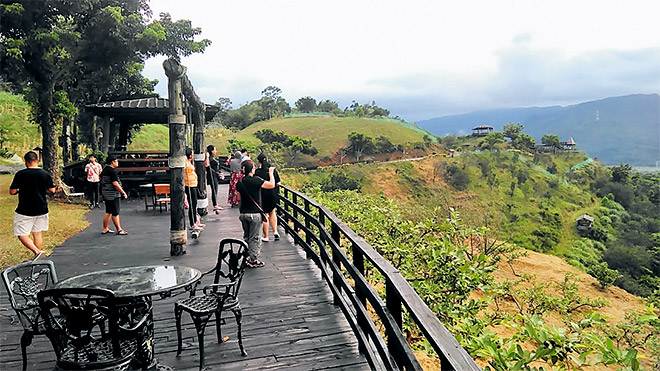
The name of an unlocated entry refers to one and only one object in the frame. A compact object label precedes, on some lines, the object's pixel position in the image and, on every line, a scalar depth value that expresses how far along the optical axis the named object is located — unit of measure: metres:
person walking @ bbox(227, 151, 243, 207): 9.84
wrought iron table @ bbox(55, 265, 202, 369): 3.03
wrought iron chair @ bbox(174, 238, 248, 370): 3.21
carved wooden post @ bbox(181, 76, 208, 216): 9.06
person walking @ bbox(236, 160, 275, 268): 5.59
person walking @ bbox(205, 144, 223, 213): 10.25
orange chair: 10.73
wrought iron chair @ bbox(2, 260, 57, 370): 3.02
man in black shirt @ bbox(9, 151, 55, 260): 5.67
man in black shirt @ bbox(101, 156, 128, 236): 7.50
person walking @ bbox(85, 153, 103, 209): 11.26
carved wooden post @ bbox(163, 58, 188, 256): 6.46
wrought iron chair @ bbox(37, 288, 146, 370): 2.54
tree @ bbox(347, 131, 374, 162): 56.62
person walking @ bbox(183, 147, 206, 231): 7.71
